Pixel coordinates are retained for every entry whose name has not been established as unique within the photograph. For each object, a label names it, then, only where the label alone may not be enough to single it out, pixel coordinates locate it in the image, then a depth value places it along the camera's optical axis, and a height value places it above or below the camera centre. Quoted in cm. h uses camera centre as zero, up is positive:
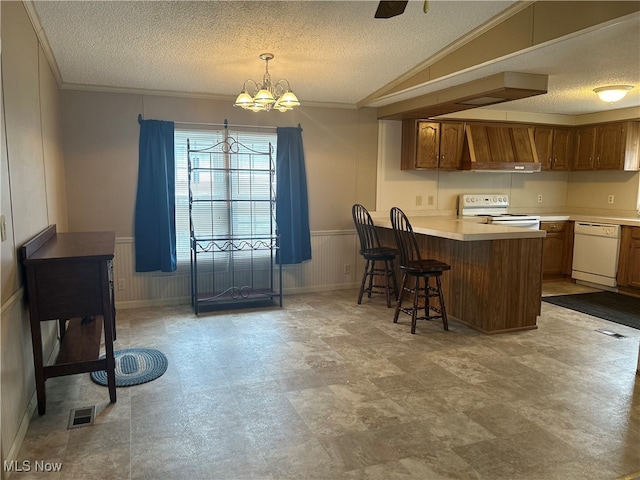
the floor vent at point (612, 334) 392 -125
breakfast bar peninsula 386 -75
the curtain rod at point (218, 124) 478 +64
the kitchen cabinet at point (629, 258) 517 -80
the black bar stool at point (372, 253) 478 -69
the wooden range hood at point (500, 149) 560 +48
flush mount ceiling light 428 +90
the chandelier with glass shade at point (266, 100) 341 +65
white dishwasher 540 -79
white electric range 562 -30
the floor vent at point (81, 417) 245 -126
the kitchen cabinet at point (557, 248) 598 -78
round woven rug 298 -126
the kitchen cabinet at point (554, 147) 617 +55
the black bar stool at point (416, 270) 394 -71
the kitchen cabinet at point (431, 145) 547 +51
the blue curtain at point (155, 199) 459 -14
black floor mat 446 -124
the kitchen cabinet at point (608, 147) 562 +53
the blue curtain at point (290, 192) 509 -7
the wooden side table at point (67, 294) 243 -59
